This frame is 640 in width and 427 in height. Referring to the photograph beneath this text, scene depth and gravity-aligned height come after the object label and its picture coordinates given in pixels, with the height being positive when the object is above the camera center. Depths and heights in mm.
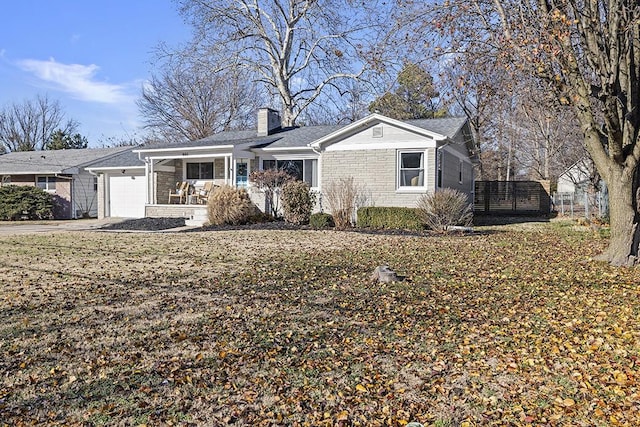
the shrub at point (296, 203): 16125 +347
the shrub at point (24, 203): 22609 +554
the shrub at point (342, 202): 15242 +364
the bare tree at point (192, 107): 34959 +7951
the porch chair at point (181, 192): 20266 +923
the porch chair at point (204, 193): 19431 +864
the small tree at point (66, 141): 38238 +6449
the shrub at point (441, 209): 13648 +102
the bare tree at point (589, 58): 7293 +2435
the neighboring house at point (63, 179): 24453 +1864
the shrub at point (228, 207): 15992 +221
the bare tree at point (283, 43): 26109 +9684
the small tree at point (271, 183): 16844 +1088
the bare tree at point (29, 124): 45938 +8847
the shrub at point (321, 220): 15281 -222
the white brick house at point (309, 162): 16031 +2028
